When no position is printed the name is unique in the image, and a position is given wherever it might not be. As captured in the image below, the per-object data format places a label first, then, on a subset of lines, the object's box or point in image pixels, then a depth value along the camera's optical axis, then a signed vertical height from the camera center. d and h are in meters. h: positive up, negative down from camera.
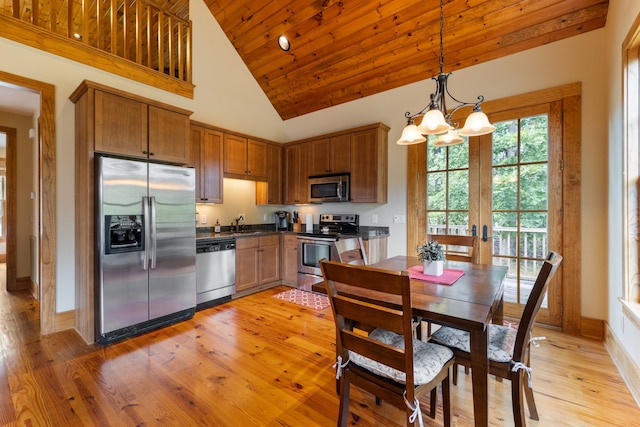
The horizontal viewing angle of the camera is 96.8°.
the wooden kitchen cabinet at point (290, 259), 4.38 -0.73
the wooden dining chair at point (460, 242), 2.55 -0.29
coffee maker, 4.94 -0.15
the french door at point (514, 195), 2.89 +0.18
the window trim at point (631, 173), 2.02 +0.27
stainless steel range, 4.04 -0.39
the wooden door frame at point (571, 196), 2.76 +0.14
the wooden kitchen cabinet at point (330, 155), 4.23 +0.88
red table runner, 1.82 -0.45
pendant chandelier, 1.77 +0.56
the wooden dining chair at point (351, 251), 2.15 -0.32
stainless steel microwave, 4.21 +0.36
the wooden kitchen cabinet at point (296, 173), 4.70 +0.65
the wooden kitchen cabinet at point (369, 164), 3.92 +0.67
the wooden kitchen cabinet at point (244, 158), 4.17 +0.84
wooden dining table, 1.26 -0.46
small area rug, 3.63 -1.19
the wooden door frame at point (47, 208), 2.82 +0.05
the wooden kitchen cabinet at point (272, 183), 4.81 +0.50
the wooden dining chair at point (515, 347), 1.32 -0.75
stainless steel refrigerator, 2.61 -0.34
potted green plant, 1.96 -0.33
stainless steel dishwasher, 3.49 -0.75
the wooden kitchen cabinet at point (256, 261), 3.96 -0.73
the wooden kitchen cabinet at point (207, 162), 3.77 +0.68
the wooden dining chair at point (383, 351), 1.17 -0.66
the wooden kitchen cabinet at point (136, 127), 2.66 +0.88
